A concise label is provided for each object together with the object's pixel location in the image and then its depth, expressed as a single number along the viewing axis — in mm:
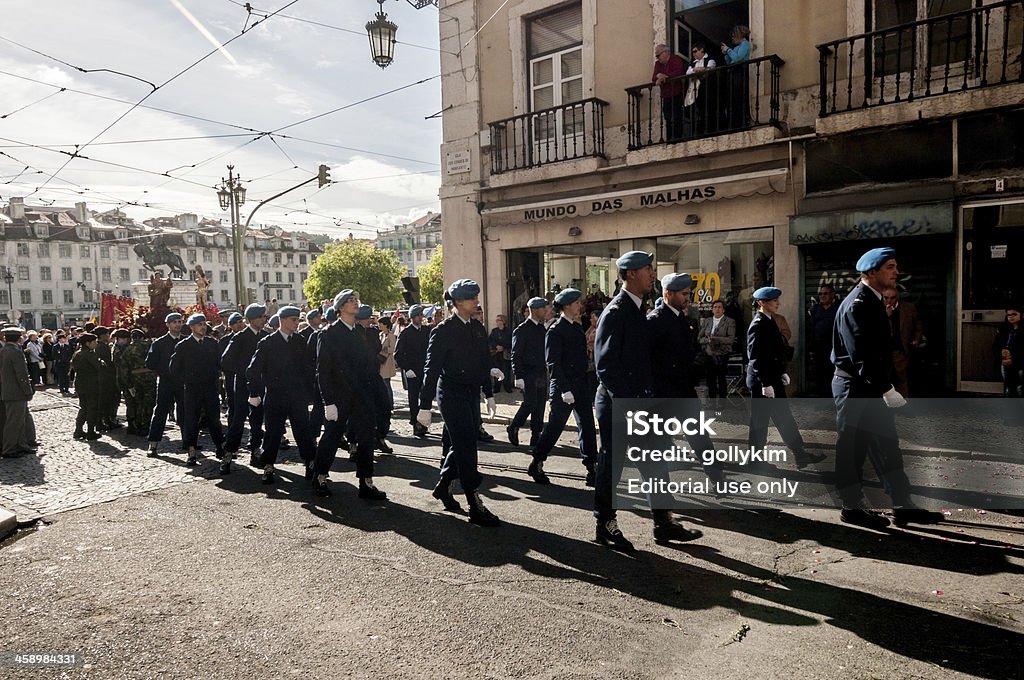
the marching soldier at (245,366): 8219
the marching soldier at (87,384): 10422
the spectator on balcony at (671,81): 12203
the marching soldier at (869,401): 4906
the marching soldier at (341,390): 6336
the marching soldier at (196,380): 8234
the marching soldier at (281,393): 7156
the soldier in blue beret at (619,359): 4660
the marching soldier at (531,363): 8195
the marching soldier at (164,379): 8984
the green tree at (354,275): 62188
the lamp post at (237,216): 29438
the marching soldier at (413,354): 10039
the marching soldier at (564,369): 6449
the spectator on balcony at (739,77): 11652
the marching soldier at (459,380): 5449
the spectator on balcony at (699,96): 11977
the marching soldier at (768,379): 6641
